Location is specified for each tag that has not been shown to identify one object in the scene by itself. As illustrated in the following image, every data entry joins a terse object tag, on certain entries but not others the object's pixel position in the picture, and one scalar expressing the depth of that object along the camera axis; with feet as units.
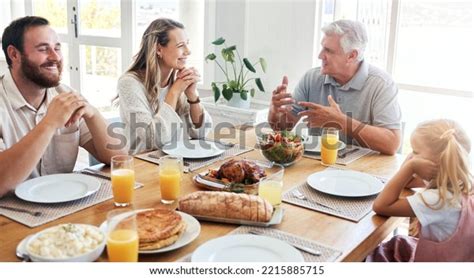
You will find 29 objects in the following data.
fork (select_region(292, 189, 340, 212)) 4.48
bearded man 5.38
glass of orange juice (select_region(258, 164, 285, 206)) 4.37
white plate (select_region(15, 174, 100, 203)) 4.35
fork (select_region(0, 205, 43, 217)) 4.06
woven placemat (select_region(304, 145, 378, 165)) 6.04
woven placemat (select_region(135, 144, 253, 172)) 5.57
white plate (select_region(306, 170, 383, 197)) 4.80
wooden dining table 3.58
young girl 4.06
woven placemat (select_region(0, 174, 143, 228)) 3.95
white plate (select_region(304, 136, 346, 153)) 6.41
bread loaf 4.00
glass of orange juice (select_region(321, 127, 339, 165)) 5.81
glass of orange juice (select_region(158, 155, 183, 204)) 4.50
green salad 5.53
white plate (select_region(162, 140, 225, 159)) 5.89
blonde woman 6.72
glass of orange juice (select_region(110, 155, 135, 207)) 4.33
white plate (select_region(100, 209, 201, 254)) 3.43
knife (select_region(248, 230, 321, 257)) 3.54
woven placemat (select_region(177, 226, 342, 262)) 3.48
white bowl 3.12
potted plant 10.52
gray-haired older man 6.69
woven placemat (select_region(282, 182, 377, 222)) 4.32
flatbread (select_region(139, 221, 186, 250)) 3.43
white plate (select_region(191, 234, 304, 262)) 3.44
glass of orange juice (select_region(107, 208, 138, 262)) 3.18
